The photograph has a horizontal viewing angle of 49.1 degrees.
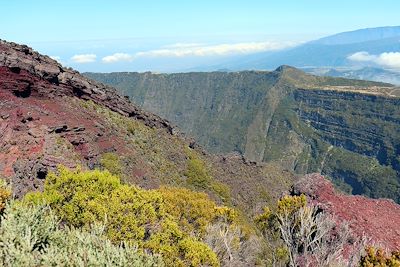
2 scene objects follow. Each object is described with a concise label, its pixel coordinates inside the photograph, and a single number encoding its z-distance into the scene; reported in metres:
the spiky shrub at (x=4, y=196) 22.23
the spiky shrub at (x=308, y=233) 29.03
